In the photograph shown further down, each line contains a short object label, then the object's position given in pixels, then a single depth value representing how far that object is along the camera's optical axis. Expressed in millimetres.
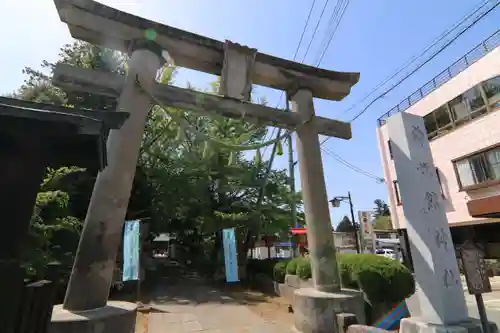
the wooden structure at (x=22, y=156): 2537
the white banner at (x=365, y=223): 25616
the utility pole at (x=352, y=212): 22272
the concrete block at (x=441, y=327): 4090
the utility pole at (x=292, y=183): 16438
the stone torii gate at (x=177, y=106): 4938
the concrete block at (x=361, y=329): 4405
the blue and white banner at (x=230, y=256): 13360
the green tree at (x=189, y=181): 15211
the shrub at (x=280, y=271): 13531
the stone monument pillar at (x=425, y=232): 4418
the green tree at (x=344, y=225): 60525
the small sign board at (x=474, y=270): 3994
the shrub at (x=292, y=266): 11890
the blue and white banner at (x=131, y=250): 10820
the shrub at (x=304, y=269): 10419
